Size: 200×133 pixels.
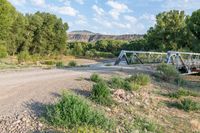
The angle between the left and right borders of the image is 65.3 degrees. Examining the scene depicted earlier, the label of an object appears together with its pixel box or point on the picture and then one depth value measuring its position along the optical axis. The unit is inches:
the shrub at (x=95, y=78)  260.3
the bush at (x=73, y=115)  147.8
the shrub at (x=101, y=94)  198.5
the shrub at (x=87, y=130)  129.2
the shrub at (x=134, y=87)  254.7
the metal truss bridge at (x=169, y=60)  492.0
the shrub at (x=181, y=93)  277.0
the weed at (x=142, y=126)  171.7
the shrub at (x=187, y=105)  240.0
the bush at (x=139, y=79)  290.3
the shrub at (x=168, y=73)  368.8
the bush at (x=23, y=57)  698.9
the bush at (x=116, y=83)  250.4
